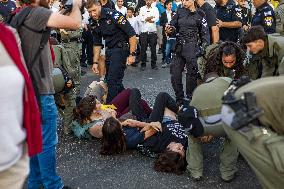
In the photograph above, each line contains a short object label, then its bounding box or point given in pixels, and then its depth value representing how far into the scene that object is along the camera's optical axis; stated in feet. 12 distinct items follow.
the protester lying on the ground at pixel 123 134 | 13.35
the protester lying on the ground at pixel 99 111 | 14.60
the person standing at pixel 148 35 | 29.09
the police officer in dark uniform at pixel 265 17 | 17.06
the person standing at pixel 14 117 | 5.90
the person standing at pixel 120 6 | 30.76
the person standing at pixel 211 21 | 19.08
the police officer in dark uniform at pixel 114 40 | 17.65
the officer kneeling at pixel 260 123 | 5.53
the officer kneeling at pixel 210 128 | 10.85
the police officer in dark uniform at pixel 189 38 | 18.11
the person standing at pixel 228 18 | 21.04
